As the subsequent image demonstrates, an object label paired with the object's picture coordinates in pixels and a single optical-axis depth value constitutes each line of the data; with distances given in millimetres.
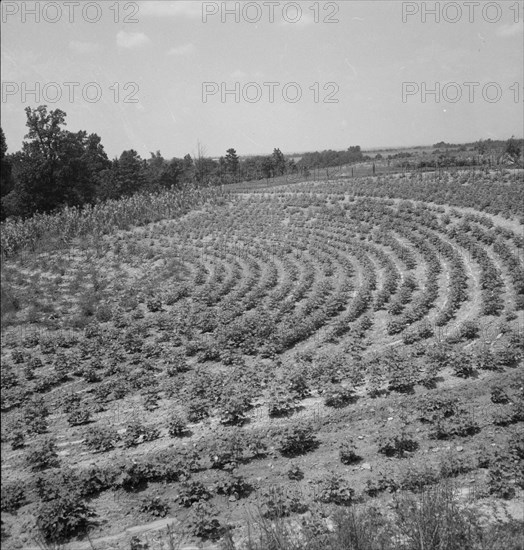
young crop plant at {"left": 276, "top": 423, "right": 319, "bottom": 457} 8438
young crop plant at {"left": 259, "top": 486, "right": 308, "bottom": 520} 6707
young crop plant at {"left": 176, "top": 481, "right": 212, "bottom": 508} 6961
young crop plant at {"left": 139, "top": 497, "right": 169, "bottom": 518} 6719
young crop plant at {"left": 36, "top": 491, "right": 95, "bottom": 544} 5945
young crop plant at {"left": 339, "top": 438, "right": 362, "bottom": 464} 8094
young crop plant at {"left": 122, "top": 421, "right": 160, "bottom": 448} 8383
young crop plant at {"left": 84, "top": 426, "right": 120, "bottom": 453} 8094
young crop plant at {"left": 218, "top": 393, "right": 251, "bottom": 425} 9383
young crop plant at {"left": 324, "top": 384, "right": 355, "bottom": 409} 10094
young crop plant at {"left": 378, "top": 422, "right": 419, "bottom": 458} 8297
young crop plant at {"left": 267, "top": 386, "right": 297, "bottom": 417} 9750
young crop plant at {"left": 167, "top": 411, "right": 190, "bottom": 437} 8828
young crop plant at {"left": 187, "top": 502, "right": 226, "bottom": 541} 6359
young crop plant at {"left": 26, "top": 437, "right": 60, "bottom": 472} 7234
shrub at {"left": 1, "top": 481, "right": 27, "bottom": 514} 6131
